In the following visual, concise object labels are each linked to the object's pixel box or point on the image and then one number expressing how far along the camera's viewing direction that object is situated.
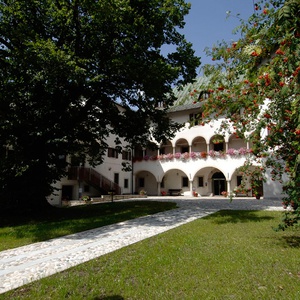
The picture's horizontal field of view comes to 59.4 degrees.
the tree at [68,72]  11.52
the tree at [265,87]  2.75
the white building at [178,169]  25.91
